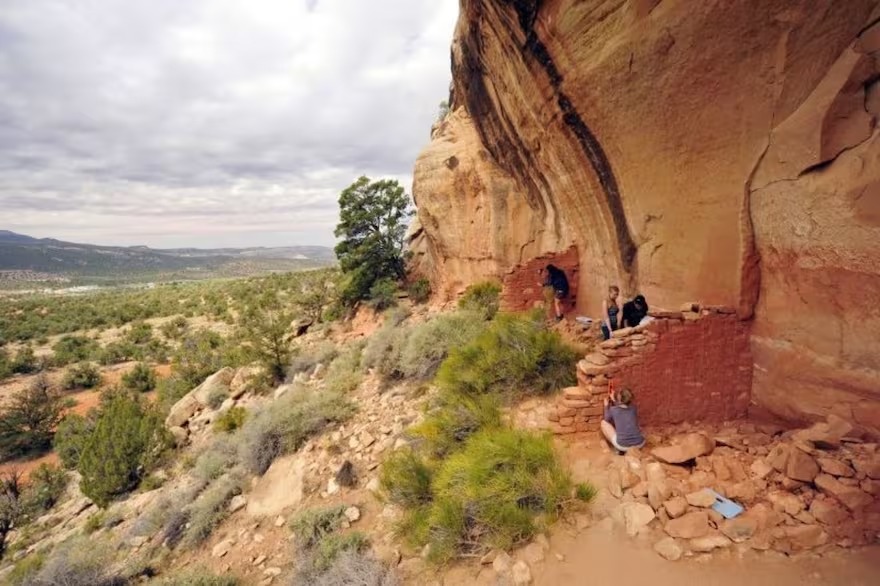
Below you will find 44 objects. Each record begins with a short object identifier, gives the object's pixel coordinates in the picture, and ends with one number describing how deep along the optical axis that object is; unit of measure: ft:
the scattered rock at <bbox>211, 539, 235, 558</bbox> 15.42
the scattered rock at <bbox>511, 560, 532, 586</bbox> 10.01
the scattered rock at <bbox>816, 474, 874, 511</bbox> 9.56
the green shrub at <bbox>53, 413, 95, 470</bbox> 36.14
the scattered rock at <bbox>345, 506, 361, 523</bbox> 14.74
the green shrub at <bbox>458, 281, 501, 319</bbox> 34.36
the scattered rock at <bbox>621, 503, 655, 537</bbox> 10.84
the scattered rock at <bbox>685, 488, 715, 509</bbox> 10.81
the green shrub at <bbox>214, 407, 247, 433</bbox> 27.78
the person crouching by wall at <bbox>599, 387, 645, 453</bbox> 13.55
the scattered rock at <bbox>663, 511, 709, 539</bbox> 10.21
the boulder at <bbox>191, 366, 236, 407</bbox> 36.52
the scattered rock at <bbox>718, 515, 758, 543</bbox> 9.89
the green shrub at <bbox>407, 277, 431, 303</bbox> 50.85
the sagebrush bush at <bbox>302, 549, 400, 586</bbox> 10.86
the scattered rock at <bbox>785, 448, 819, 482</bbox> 10.56
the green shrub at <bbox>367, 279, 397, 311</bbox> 50.90
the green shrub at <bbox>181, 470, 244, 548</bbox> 16.80
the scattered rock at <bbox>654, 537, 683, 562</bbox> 9.84
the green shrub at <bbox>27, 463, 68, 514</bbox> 30.17
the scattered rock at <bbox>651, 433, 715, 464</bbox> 12.64
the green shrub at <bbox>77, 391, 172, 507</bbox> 25.75
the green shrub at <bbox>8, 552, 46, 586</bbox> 16.75
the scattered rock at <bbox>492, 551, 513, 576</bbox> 10.34
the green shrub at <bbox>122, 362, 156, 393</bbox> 55.11
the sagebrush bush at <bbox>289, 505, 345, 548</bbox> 14.14
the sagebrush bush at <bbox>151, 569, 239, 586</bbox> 13.29
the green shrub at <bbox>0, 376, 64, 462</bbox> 43.86
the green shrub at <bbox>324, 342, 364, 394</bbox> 26.58
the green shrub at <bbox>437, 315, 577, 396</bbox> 18.49
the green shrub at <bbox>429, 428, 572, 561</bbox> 11.11
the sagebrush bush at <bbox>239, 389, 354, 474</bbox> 20.83
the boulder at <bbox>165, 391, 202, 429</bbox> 34.85
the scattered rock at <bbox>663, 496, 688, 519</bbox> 10.73
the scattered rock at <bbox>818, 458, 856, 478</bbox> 10.21
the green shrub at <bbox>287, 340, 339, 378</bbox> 36.04
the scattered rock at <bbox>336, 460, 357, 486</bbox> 17.11
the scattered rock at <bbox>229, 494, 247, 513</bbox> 18.05
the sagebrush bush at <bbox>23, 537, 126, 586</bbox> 15.08
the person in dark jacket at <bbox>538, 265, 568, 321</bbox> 28.66
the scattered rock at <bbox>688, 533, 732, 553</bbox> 9.82
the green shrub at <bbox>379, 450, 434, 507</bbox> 13.83
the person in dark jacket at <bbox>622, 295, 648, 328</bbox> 18.15
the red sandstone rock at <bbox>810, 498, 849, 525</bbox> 9.60
